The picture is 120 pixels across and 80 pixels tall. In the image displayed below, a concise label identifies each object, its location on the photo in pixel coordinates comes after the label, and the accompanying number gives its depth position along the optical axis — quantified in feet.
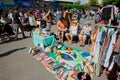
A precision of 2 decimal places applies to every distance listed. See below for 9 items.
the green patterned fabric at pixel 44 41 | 10.99
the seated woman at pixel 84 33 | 12.39
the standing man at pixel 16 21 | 14.75
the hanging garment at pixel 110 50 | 7.04
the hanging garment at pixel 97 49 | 7.51
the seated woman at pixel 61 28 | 13.54
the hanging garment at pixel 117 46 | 6.77
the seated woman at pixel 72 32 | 13.21
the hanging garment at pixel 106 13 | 11.23
